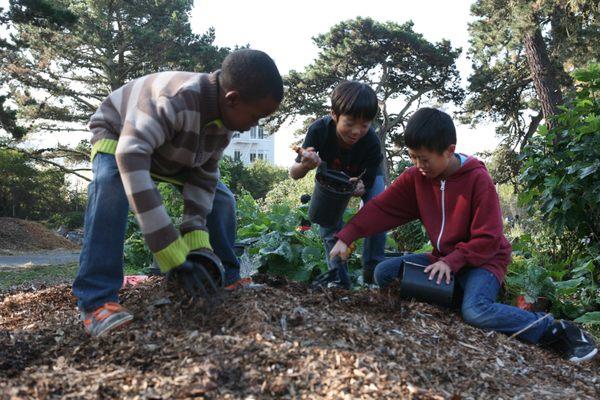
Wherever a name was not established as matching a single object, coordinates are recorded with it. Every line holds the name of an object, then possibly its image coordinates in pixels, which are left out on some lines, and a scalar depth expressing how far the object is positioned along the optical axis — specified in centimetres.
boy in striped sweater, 223
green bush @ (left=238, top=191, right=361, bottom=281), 461
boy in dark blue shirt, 329
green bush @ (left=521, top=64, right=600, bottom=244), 421
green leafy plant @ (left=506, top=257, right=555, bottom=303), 374
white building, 5651
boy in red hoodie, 284
